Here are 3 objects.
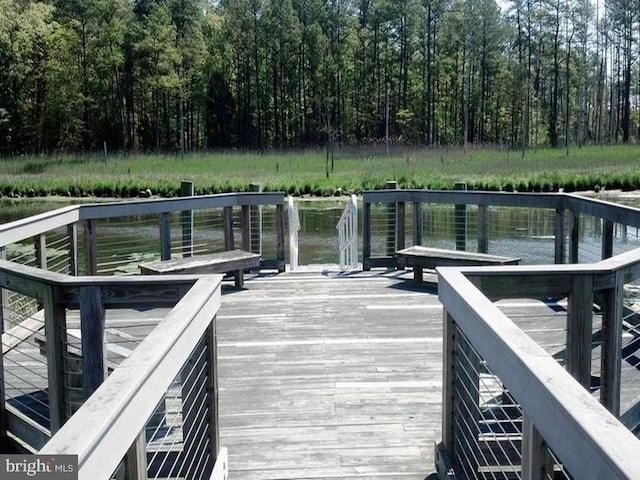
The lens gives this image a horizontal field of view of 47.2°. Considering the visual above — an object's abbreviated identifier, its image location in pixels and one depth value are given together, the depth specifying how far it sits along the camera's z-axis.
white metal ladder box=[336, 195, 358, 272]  7.81
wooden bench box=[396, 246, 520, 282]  6.60
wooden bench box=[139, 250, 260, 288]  6.43
